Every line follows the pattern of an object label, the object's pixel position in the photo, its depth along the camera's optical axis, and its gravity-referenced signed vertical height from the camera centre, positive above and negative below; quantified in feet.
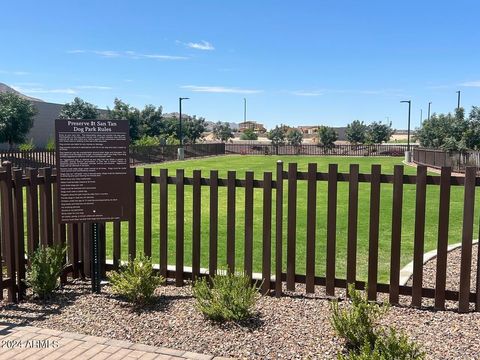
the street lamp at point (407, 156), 136.15 -4.72
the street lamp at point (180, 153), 149.36 -4.69
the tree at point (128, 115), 175.52 +8.20
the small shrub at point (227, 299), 14.26 -4.76
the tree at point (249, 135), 325.62 +2.01
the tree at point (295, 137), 260.50 +0.70
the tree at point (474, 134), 103.35 +1.14
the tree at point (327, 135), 230.48 +1.64
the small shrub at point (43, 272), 16.63 -4.59
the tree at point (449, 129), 103.96 +2.38
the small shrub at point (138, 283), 15.89 -4.74
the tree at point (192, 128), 237.66 +4.75
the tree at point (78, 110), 155.12 +8.72
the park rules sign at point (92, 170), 16.53 -1.12
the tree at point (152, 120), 205.16 +7.28
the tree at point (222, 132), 313.24 +3.85
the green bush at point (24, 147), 105.44 -2.31
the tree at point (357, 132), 255.91 +3.49
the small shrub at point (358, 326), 12.25 -4.71
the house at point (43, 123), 160.03 +4.63
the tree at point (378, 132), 245.24 +3.40
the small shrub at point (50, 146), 112.39 -2.11
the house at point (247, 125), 519.60 +14.94
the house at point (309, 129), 552.08 +10.82
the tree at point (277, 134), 268.00 +2.31
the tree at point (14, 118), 119.44 +4.67
